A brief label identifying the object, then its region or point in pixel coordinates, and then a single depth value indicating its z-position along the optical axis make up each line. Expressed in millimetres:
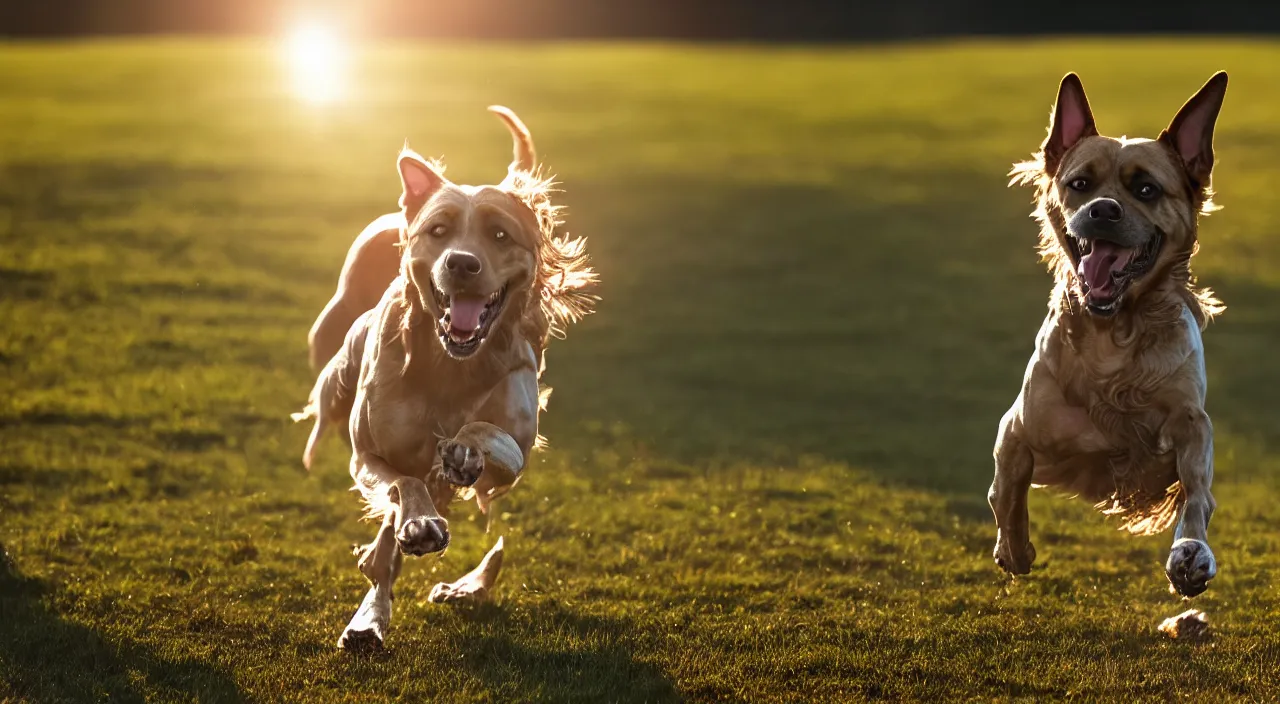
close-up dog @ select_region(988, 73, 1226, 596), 6789
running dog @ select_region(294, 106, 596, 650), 6934
